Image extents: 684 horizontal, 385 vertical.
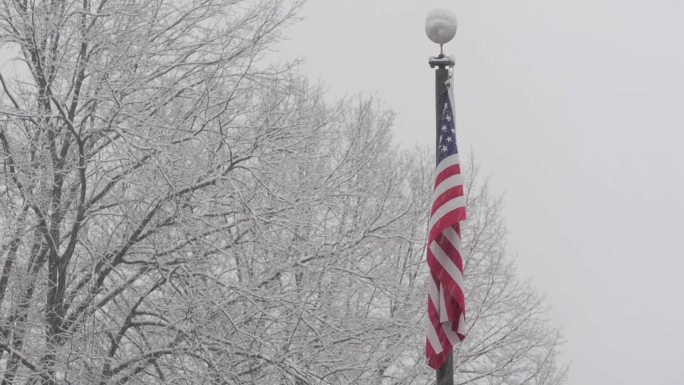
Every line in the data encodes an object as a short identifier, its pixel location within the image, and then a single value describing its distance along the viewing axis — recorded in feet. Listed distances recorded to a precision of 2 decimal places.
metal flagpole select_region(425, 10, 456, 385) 46.14
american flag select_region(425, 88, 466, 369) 45.03
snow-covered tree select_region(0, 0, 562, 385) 59.41
